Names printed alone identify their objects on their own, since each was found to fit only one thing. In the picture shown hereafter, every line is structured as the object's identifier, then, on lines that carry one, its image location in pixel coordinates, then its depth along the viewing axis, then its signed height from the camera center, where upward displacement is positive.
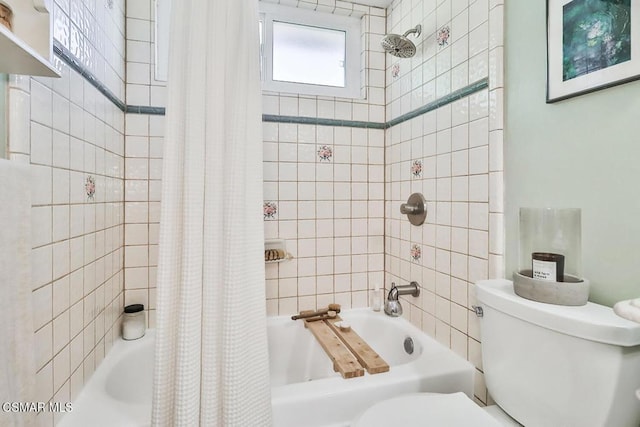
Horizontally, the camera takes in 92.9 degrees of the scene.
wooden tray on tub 1.21 -0.63
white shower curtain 0.87 -0.05
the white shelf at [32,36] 0.63 +0.38
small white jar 1.50 -0.56
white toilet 0.67 -0.40
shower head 1.44 +0.81
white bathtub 1.02 -0.66
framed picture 0.76 +0.47
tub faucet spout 1.61 -0.42
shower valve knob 1.56 +0.02
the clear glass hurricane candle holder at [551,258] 0.80 -0.12
